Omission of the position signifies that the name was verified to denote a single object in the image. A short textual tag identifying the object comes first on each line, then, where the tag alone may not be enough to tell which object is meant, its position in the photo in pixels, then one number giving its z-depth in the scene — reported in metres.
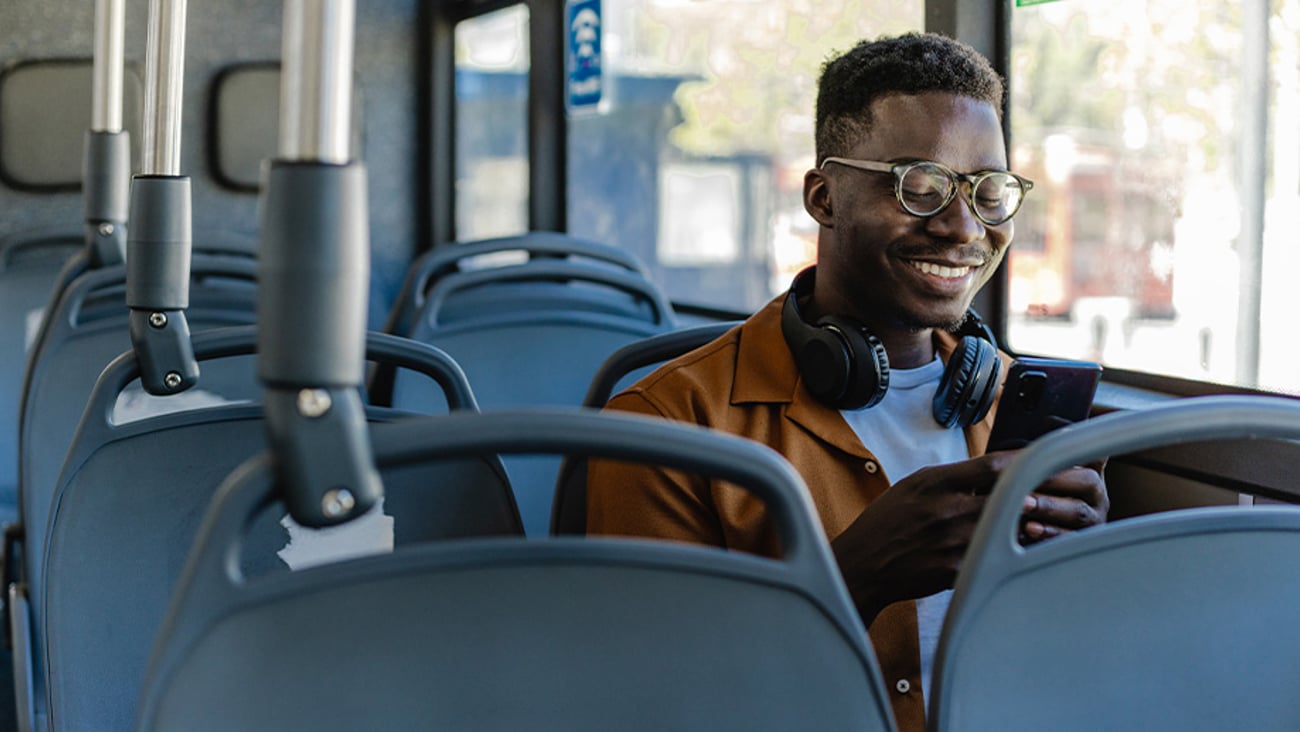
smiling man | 1.56
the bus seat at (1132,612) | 0.92
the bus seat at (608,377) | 1.69
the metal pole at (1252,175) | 2.05
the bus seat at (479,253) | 2.95
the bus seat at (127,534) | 1.54
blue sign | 4.13
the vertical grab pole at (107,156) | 2.07
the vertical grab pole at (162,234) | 1.48
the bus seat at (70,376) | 2.21
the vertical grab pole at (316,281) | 0.81
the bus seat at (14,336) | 3.21
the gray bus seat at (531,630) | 0.81
